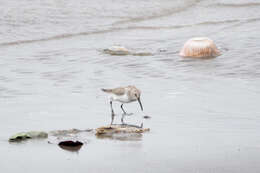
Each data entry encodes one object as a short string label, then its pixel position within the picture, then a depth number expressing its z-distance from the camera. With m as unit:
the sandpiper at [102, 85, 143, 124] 16.28
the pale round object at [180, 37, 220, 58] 25.27
